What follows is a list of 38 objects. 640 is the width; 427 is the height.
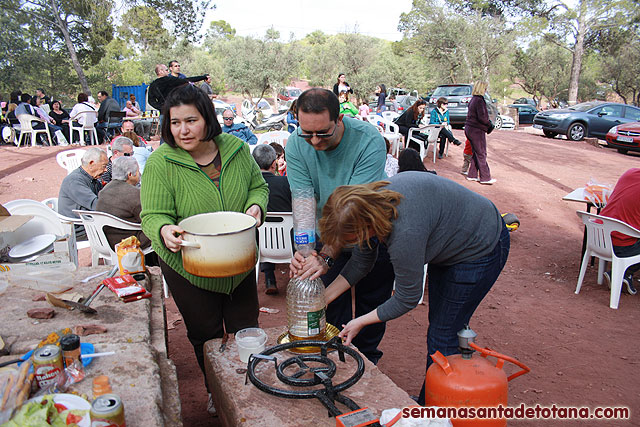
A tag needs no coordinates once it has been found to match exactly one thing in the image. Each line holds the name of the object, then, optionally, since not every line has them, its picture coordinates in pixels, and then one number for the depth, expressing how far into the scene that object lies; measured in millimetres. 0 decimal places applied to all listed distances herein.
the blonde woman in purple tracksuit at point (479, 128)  8750
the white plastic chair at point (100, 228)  3986
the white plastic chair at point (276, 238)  4344
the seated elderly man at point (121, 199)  4027
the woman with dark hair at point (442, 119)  11602
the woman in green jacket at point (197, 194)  2229
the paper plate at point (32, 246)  3645
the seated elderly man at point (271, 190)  4410
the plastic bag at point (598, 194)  5066
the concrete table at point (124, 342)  1716
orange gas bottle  1860
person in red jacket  4223
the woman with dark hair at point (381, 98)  15086
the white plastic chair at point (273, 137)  8335
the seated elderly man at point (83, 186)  4492
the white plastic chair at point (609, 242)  4188
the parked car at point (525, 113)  23953
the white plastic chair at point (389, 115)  13898
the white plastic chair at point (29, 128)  13152
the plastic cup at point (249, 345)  2113
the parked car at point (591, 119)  15789
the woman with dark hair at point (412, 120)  10898
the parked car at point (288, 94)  20875
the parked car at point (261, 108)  17562
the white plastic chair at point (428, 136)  10742
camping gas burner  1745
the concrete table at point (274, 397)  1735
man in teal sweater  2324
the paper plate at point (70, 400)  1489
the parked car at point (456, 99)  17219
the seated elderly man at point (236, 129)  7820
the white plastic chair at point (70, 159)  6903
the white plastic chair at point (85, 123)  13062
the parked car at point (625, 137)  13430
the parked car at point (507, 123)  21578
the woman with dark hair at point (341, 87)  10277
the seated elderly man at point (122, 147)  5758
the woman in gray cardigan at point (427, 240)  1832
